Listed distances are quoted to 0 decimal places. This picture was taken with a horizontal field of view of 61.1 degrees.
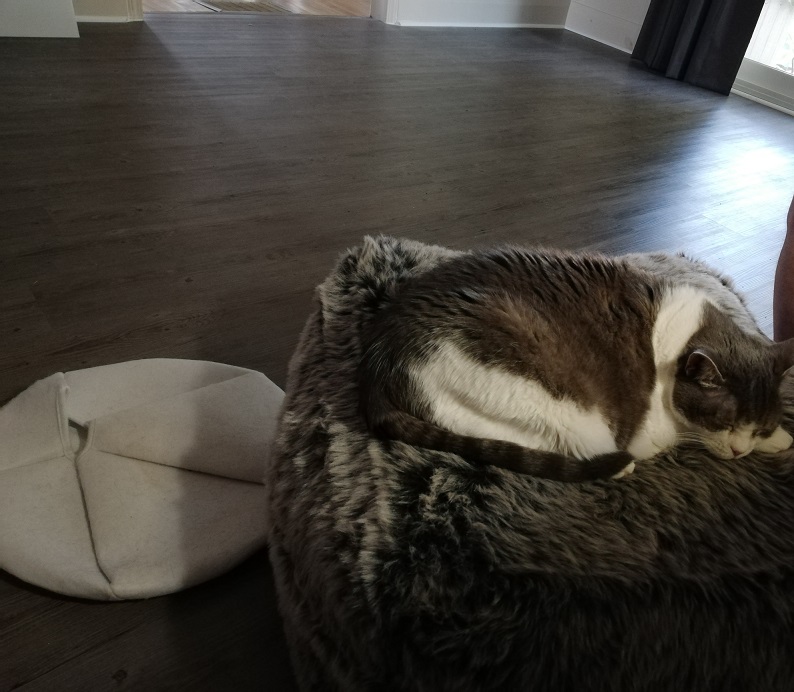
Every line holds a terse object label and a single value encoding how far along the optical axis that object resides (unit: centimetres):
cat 92
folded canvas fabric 107
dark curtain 381
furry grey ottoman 75
